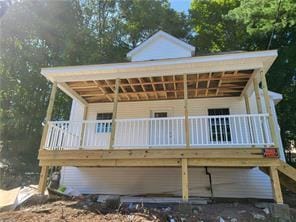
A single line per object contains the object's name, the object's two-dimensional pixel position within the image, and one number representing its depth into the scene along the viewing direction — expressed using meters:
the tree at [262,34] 13.88
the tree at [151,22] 19.27
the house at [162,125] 6.63
